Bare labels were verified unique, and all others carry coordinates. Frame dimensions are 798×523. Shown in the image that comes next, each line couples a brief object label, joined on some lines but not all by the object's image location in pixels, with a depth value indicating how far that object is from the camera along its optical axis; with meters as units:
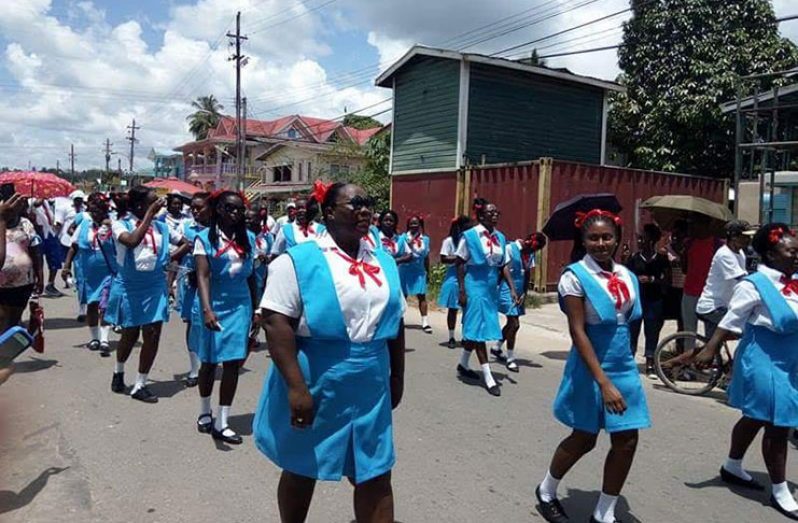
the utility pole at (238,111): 32.03
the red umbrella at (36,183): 8.77
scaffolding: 10.49
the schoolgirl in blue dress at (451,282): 8.12
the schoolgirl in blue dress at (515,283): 7.87
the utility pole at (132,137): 70.38
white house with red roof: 33.81
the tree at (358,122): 50.88
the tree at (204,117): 61.03
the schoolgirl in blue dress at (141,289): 6.17
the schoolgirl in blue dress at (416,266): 10.45
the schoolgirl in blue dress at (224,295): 5.01
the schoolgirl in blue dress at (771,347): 3.98
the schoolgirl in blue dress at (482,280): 6.75
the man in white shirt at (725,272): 6.54
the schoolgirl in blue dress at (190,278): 5.52
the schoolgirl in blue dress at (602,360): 3.58
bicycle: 6.95
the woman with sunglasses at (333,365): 2.81
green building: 17.64
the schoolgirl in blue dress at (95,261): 8.56
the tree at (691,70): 20.12
